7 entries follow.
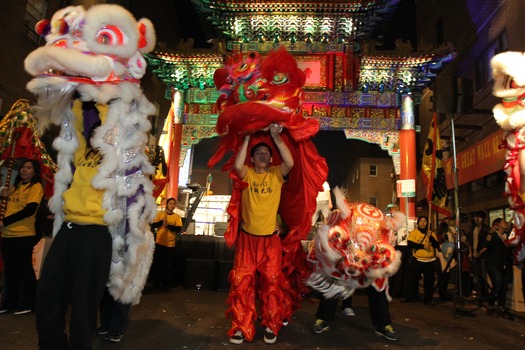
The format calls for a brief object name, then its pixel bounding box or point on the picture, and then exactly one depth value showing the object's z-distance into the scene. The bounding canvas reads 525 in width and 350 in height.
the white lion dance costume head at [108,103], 2.05
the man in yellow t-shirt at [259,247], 3.02
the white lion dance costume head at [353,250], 3.12
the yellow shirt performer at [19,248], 3.79
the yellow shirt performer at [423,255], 6.27
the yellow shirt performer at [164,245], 6.16
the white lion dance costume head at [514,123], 3.31
